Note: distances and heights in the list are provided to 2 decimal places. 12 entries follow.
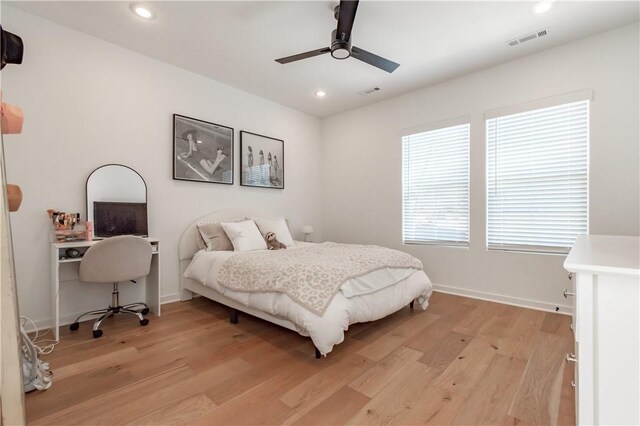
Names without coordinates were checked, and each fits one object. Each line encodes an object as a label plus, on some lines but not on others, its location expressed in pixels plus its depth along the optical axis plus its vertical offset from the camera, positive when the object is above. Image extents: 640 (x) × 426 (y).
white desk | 2.37 -0.57
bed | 1.94 -0.73
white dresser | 0.77 -0.37
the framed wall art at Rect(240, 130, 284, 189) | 4.08 +0.72
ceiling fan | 1.97 +1.32
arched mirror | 2.84 +0.10
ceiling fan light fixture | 2.25 +1.27
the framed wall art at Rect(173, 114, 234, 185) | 3.42 +0.74
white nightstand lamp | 4.65 -0.35
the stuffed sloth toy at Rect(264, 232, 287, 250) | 3.50 -0.40
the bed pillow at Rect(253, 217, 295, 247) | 3.72 -0.25
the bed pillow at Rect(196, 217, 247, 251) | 3.32 -0.32
